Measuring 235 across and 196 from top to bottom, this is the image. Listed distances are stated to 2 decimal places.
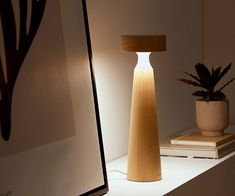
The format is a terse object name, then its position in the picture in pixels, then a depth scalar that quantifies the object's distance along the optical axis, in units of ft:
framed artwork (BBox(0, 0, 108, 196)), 4.06
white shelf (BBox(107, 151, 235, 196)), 5.02
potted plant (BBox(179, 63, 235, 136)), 6.67
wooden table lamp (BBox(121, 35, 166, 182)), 5.23
